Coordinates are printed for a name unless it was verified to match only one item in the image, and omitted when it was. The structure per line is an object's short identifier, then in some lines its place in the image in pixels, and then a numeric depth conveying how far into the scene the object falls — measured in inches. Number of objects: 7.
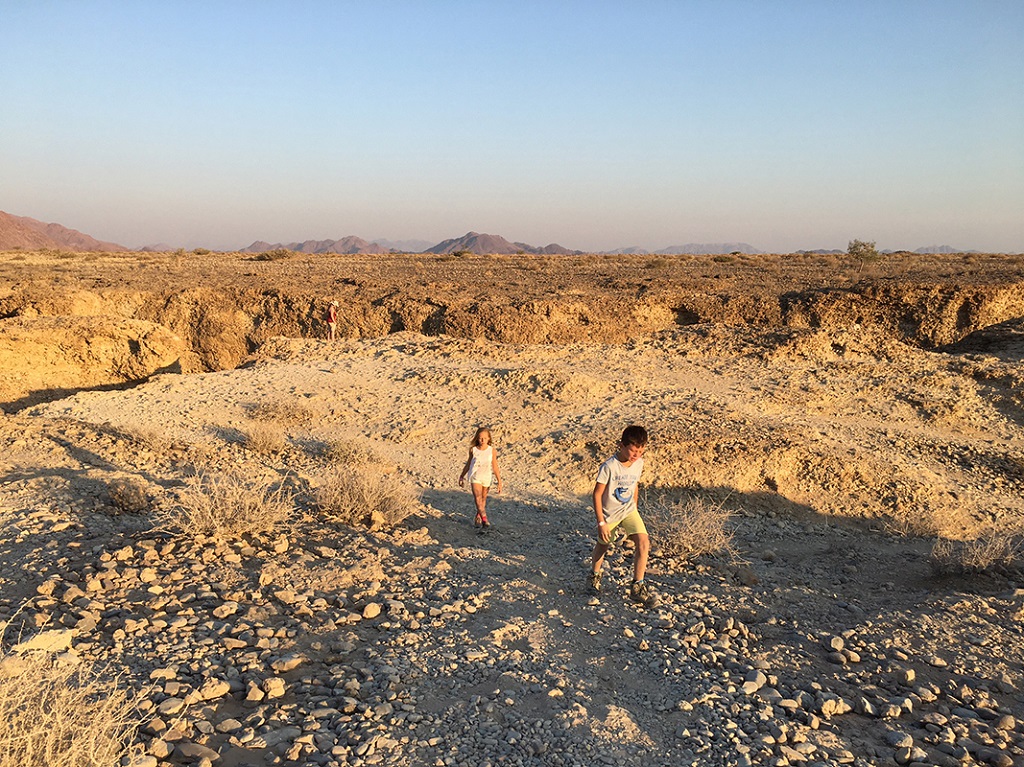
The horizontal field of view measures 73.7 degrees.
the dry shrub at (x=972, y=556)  213.9
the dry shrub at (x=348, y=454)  345.1
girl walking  269.3
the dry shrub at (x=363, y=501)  249.3
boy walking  196.9
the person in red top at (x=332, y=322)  627.3
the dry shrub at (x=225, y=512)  217.3
